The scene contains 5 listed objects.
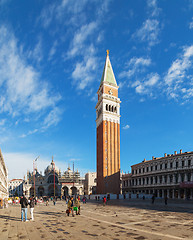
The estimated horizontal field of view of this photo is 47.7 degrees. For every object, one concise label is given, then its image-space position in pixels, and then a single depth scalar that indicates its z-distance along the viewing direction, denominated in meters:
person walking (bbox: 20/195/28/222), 14.27
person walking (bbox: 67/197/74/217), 17.85
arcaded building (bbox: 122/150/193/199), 52.00
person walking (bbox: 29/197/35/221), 15.57
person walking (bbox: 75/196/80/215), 18.73
